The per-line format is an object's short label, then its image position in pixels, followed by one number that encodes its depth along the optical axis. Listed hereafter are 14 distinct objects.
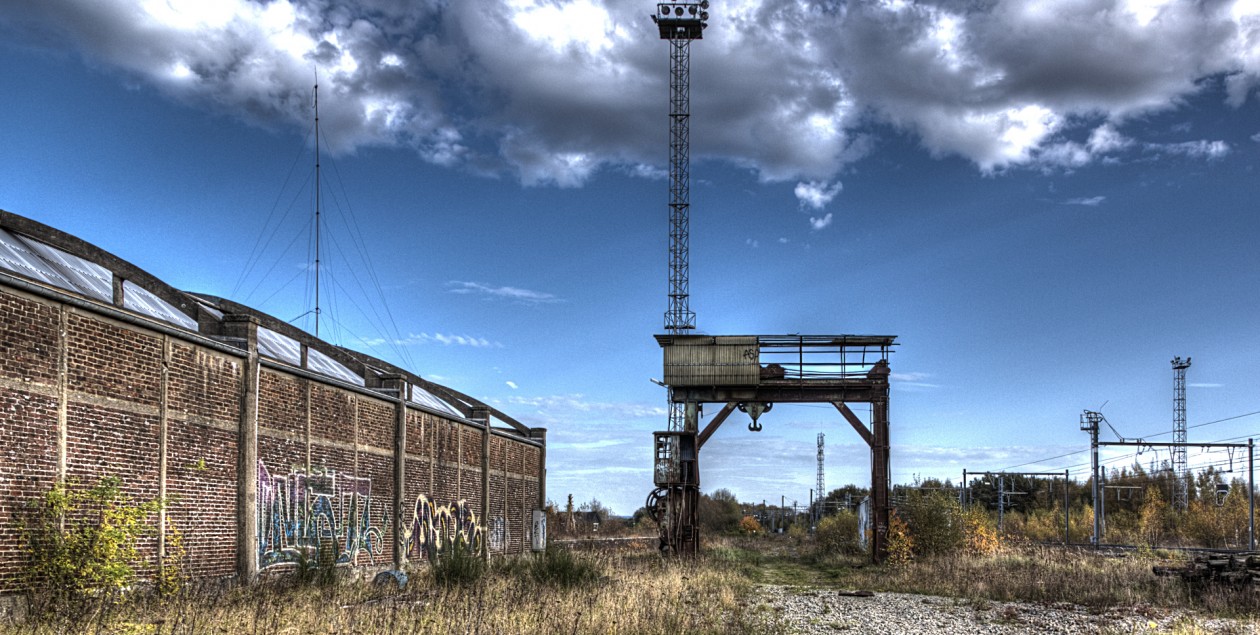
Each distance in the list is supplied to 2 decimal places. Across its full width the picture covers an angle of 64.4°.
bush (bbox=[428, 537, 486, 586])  17.50
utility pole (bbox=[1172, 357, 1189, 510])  65.69
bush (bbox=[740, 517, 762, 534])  75.46
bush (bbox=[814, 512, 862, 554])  41.12
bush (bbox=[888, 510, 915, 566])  30.56
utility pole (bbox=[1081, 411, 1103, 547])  39.53
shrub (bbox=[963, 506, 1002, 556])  31.56
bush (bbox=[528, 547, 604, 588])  18.20
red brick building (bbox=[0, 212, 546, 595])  13.56
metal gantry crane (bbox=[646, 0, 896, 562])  31.28
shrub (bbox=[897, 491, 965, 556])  31.06
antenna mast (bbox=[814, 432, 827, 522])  91.34
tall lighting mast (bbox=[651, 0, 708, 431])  47.28
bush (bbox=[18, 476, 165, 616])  13.29
